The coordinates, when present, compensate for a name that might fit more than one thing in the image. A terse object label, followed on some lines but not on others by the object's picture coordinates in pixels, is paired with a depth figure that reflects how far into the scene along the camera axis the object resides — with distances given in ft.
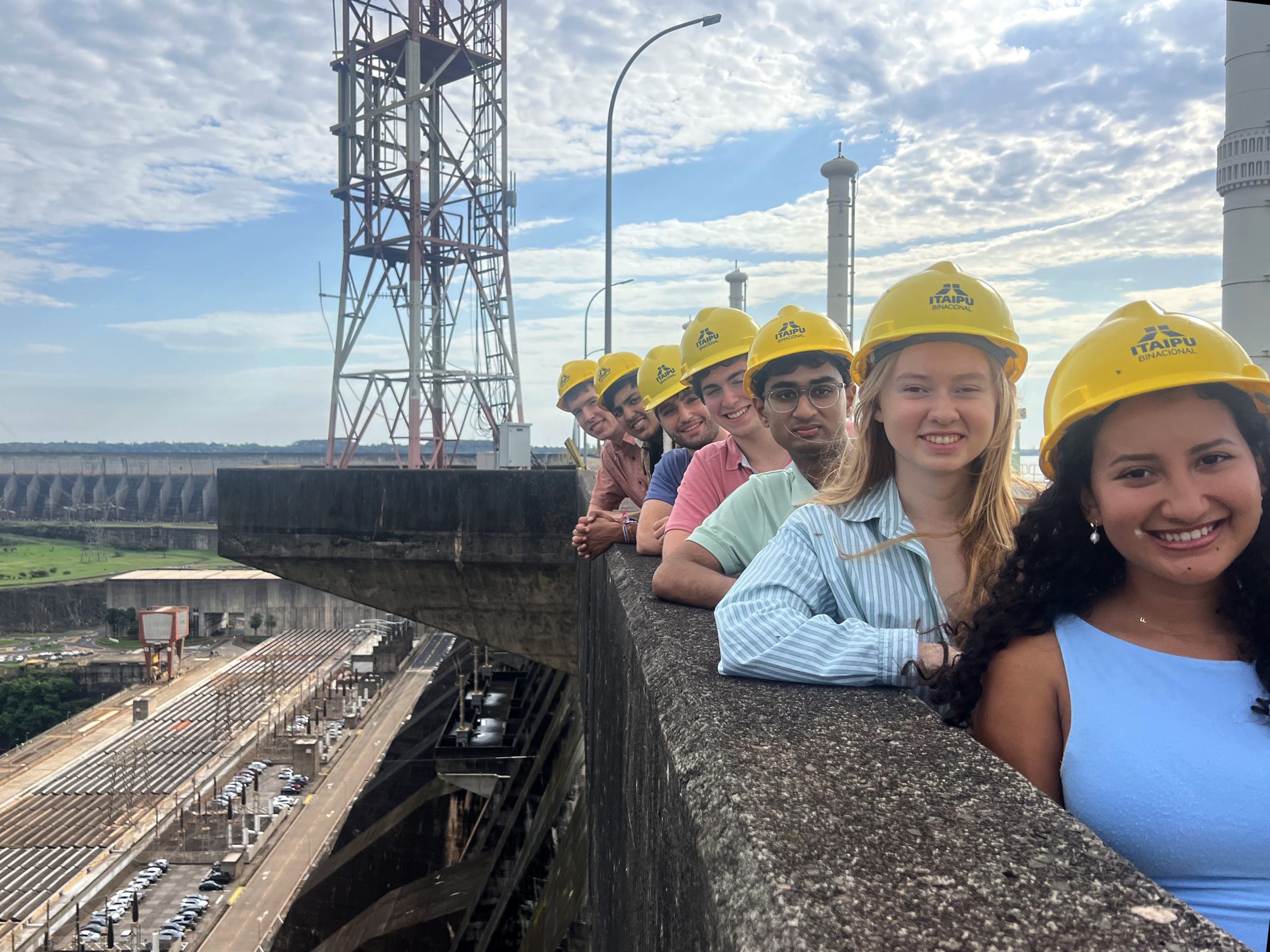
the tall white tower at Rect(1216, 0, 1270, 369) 58.95
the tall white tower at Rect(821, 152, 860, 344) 84.79
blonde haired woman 6.45
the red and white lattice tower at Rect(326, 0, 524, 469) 70.49
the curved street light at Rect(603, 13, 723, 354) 49.83
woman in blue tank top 4.49
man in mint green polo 8.91
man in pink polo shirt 10.77
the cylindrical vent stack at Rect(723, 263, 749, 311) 109.40
